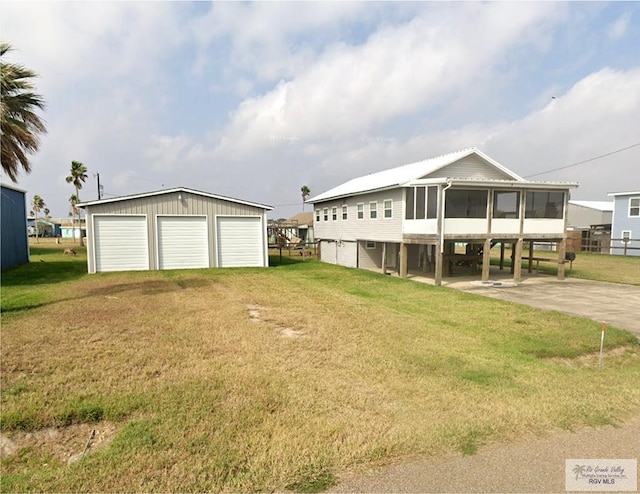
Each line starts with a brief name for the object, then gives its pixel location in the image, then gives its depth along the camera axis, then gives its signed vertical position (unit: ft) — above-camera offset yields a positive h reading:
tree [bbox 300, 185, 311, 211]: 244.42 +23.40
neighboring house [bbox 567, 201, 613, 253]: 99.40 +0.61
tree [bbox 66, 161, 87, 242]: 143.74 +20.75
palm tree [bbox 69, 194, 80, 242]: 199.76 +9.96
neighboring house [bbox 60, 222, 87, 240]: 219.00 -2.74
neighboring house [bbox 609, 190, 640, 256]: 88.33 +1.28
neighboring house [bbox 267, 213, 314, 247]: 112.07 -1.95
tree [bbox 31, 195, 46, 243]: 253.85 +15.11
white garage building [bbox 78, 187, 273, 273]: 55.11 -0.86
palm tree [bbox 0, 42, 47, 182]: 36.01 +11.02
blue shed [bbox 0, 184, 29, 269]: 56.59 -0.43
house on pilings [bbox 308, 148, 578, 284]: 46.88 +1.92
